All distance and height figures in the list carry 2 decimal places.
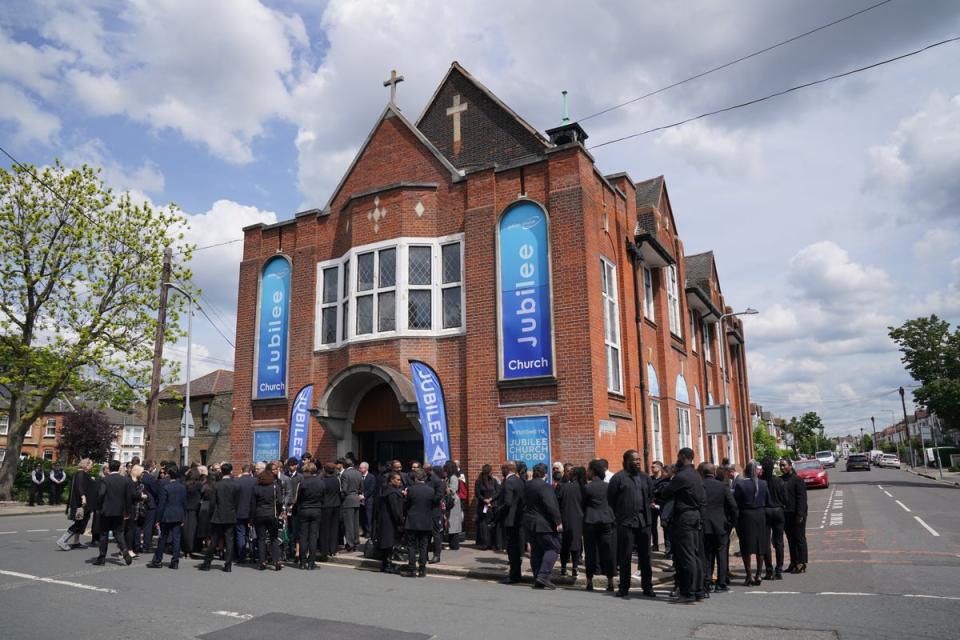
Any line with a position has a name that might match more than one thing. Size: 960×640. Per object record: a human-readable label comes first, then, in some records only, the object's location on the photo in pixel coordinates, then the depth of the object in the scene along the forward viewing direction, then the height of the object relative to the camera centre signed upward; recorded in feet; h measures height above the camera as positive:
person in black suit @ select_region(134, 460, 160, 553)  40.50 -2.52
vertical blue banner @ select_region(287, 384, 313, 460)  53.88 +2.92
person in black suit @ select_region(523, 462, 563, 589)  30.73 -3.17
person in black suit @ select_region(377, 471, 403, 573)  35.29 -3.12
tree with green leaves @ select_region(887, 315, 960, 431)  109.60 +14.52
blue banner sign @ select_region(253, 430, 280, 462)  56.54 +1.23
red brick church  45.78 +11.65
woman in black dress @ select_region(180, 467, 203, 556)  40.37 -2.91
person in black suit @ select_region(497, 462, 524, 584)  31.89 -2.81
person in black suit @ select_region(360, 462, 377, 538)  42.50 -2.22
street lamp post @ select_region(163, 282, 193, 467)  64.64 +3.33
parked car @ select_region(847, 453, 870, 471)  191.93 -3.31
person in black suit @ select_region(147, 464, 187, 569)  36.70 -2.87
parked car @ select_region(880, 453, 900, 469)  215.31 -3.25
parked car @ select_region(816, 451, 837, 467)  203.18 -1.50
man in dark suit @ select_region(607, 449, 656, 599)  28.37 -2.56
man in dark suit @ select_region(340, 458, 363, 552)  41.39 -2.58
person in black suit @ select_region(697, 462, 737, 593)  29.14 -3.08
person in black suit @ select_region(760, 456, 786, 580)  32.35 -2.95
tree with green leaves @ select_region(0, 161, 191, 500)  82.94 +22.04
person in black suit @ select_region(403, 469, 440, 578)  34.17 -3.14
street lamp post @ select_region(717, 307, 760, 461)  90.38 +11.24
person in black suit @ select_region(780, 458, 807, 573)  33.19 -3.10
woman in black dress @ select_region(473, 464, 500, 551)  41.45 -2.72
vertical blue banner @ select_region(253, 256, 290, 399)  57.72 +11.27
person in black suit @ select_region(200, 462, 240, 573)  35.58 -2.69
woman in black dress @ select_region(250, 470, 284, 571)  35.65 -2.70
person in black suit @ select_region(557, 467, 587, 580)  32.17 -3.16
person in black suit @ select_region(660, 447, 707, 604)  26.73 -3.09
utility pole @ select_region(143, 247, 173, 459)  61.00 +9.28
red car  100.07 -3.33
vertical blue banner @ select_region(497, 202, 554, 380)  45.88 +11.11
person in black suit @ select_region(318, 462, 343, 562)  38.40 -3.13
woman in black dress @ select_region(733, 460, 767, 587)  31.73 -2.99
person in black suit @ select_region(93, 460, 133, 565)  37.45 -2.38
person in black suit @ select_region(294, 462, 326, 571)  36.42 -2.75
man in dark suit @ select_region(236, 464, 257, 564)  36.09 -1.74
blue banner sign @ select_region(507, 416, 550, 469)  44.42 +1.09
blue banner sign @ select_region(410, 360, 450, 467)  46.80 +3.08
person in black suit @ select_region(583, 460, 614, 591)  29.73 -2.87
